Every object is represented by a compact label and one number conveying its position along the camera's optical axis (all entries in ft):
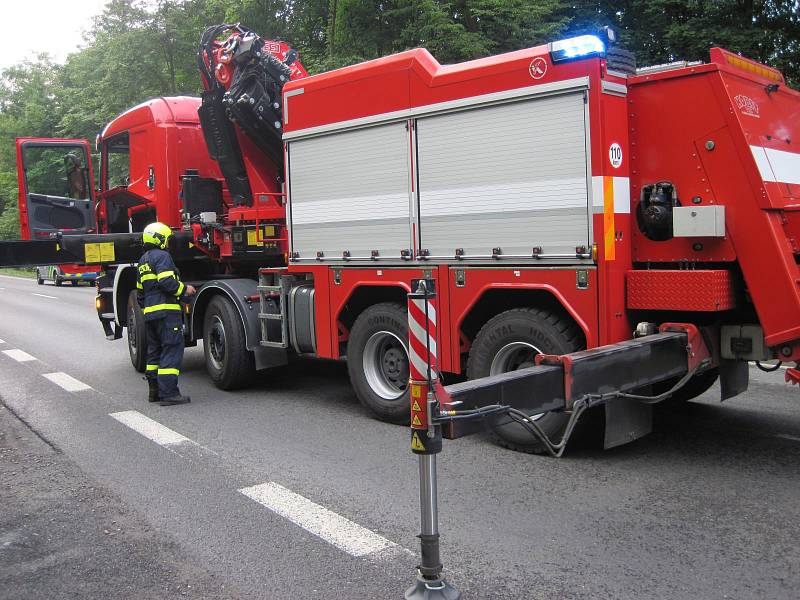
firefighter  25.90
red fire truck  16.84
